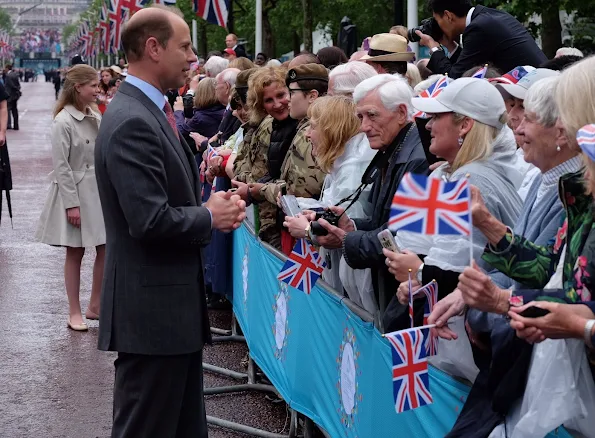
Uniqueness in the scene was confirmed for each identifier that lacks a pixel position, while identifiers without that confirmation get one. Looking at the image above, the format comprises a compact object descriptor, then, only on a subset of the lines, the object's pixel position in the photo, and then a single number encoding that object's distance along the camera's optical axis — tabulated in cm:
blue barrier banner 413
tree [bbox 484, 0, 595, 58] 1902
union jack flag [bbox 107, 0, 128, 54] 3687
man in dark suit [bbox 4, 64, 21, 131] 3681
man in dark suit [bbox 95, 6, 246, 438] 433
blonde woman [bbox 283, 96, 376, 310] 578
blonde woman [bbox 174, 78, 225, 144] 1167
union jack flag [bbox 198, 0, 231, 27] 2662
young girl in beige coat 905
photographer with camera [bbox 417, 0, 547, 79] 652
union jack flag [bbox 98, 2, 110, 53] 4920
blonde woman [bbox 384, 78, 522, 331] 410
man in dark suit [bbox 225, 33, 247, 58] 2164
